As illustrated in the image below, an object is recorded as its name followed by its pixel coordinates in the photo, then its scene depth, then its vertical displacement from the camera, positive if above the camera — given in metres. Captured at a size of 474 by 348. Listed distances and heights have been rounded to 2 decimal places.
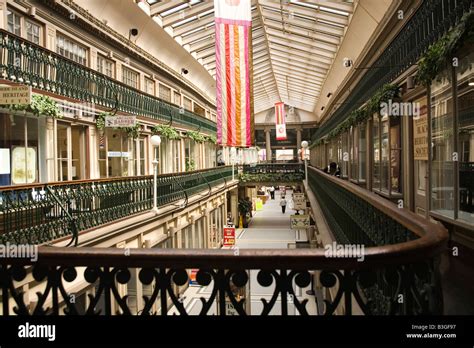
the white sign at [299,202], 18.88 -1.58
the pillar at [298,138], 47.22 +3.46
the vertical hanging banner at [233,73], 12.90 +3.29
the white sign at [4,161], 8.99 +0.27
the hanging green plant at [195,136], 21.36 +1.80
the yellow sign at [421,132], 6.58 +0.56
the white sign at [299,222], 15.15 -1.99
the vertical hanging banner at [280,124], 32.74 +3.56
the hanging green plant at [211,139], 25.94 +2.00
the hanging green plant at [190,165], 22.78 +0.28
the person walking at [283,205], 37.06 -3.30
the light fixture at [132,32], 15.55 +5.25
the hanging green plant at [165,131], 16.48 +1.61
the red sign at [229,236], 16.58 -2.68
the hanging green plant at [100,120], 12.12 +1.52
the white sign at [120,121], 10.04 +1.29
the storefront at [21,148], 9.09 +0.57
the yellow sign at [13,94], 6.72 +1.29
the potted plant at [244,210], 30.66 -3.11
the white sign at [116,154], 13.25 +0.58
